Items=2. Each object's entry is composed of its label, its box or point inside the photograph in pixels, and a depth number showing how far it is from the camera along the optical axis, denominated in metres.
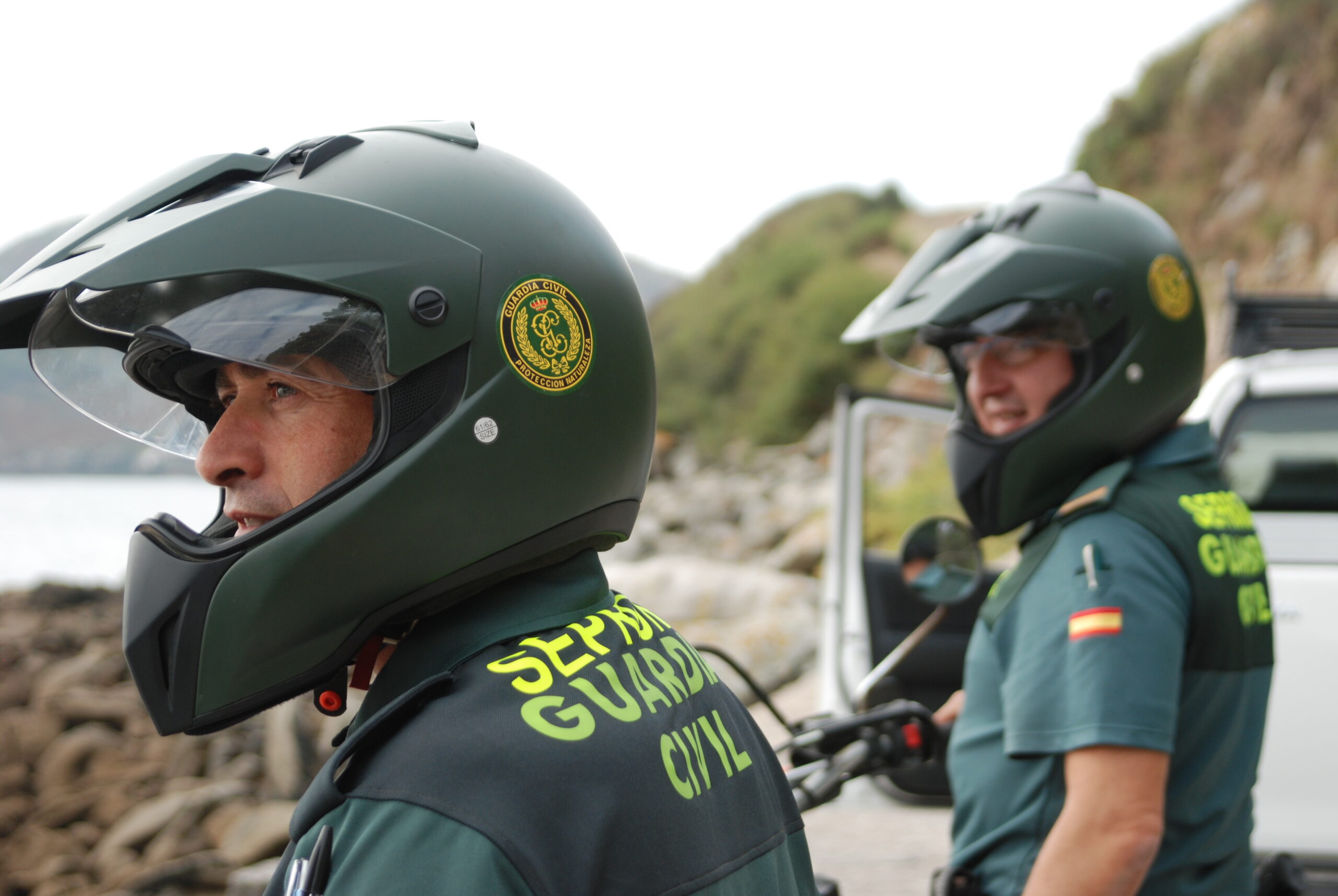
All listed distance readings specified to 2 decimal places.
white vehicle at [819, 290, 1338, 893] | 3.88
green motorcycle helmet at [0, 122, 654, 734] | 1.18
